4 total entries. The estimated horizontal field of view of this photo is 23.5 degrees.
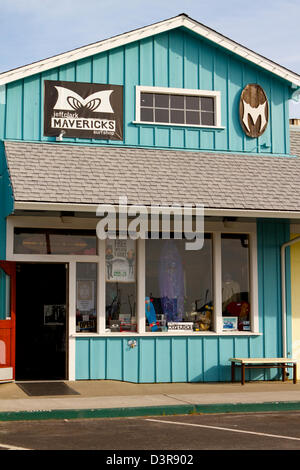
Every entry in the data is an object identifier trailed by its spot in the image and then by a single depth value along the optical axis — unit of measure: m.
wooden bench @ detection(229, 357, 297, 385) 13.71
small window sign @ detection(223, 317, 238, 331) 14.41
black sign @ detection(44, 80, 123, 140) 14.21
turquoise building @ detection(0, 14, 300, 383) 13.40
